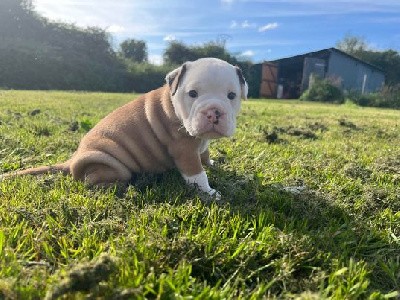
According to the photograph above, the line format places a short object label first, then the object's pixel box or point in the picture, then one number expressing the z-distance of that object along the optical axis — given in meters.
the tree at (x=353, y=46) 45.41
